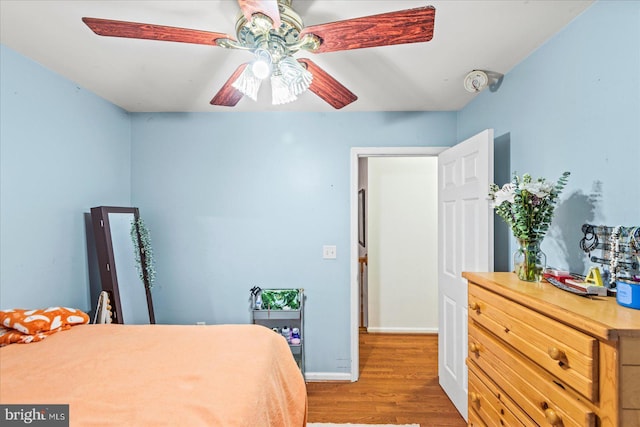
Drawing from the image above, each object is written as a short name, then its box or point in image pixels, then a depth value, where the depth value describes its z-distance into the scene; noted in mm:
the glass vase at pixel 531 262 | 1314
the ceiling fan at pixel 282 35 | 1020
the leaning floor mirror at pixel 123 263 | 2137
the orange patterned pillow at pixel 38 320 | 1470
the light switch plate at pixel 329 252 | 2674
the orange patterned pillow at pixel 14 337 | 1441
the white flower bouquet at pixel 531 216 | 1309
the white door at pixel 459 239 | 1850
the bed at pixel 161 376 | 931
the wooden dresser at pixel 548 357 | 732
